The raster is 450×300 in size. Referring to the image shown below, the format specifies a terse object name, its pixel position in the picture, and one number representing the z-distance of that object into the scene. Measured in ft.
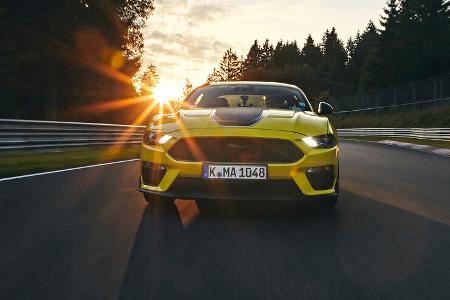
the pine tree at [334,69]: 390.42
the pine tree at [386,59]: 240.12
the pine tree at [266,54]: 489.26
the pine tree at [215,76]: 419.54
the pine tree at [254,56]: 460.14
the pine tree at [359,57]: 351.91
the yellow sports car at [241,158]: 15.46
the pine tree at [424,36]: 183.42
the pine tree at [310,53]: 497.38
